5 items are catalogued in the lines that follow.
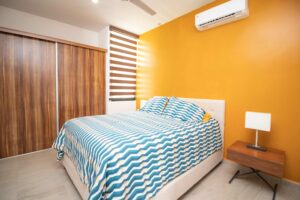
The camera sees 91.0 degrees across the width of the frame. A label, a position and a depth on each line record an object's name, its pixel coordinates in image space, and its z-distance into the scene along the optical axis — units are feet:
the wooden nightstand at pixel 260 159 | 5.18
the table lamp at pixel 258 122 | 5.94
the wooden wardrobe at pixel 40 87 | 8.02
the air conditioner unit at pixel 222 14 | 6.87
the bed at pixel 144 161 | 3.59
